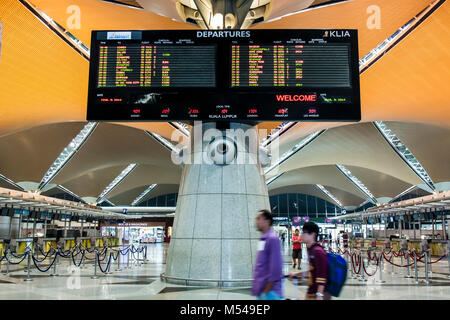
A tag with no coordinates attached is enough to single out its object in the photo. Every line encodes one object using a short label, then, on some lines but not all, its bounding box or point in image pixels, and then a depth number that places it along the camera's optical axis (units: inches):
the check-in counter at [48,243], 987.3
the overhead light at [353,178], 1761.6
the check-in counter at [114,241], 1410.6
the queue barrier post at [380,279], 453.7
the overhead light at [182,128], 845.0
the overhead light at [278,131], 853.7
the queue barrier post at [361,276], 463.8
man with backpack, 166.6
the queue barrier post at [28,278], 449.8
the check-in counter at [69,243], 1083.8
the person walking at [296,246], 592.4
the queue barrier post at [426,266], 442.2
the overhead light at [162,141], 1171.3
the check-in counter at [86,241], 1155.4
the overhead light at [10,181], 1314.0
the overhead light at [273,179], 1740.5
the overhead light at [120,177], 1791.2
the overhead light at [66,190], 1761.8
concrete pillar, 382.0
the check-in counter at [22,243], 911.7
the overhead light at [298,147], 1128.6
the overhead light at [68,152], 1139.3
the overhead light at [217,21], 437.0
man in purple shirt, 160.9
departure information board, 311.0
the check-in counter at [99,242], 1328.7
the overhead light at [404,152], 1075.7
